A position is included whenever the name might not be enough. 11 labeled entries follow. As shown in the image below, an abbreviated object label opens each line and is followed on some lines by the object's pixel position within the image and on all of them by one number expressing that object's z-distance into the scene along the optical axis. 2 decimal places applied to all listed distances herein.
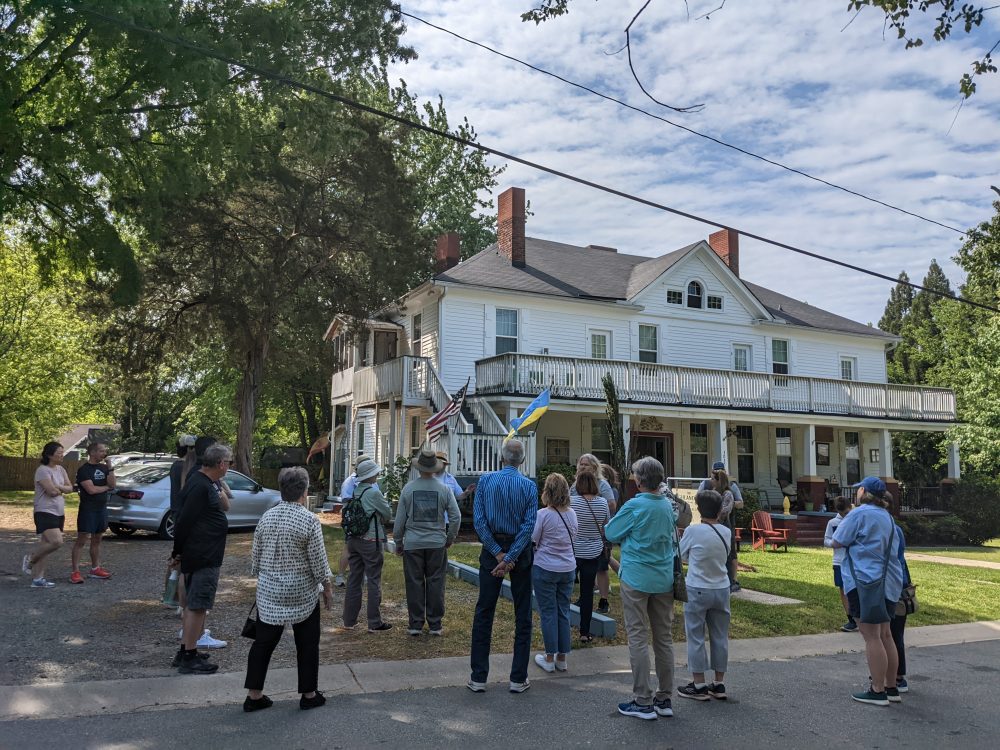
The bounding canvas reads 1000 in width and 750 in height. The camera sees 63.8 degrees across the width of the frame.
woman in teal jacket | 5.92
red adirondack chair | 19.36
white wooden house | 24.17
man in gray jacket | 8.12
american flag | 19.12
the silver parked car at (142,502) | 15.75
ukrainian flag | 17.61
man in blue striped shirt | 6.41
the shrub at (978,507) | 25.34
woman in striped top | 8.05
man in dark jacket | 6.72
